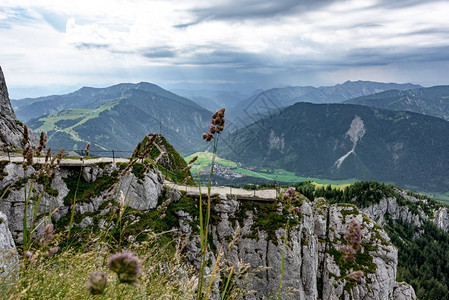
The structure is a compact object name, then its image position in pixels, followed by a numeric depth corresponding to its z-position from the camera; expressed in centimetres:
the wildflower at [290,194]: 342
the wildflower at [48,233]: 321
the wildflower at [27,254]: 320
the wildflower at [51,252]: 317
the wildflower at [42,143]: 409
